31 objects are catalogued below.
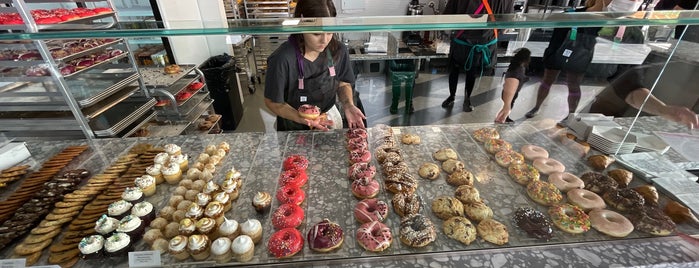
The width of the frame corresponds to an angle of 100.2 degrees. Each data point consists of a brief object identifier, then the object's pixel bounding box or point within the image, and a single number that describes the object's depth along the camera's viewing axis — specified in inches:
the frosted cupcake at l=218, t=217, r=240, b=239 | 57.1
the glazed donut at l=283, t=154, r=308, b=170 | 74.6
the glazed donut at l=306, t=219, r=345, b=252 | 54.0
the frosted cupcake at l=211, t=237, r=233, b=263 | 52.8
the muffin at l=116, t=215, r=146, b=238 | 57.1
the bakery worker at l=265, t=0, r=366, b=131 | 93.7
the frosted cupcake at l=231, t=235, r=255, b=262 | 52.4
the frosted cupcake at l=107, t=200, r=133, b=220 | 62.2
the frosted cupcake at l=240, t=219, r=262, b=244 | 56.2
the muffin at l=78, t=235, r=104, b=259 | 53.2
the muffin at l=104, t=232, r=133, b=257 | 53.6
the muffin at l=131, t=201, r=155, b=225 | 61.4
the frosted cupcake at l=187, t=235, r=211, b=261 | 53.1
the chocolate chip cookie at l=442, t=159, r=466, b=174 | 74.2
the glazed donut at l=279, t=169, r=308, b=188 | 69.4
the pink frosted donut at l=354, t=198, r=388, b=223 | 59.7
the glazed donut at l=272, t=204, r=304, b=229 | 58.7
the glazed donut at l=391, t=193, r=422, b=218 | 61.8
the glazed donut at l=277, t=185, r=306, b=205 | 64.6
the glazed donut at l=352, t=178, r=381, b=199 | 66.1
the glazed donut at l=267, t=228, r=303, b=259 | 53.0
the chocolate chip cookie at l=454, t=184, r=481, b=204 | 65.1
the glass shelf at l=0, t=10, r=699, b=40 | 52.1
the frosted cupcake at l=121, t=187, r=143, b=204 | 65.8
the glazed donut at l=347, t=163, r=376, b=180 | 70.6
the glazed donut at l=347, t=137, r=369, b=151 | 81.2
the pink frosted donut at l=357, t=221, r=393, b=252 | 53.8
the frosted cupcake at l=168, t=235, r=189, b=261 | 52.9
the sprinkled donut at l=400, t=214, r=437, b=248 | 54.6
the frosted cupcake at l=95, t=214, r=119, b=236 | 57.5
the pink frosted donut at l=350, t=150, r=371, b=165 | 76.6
